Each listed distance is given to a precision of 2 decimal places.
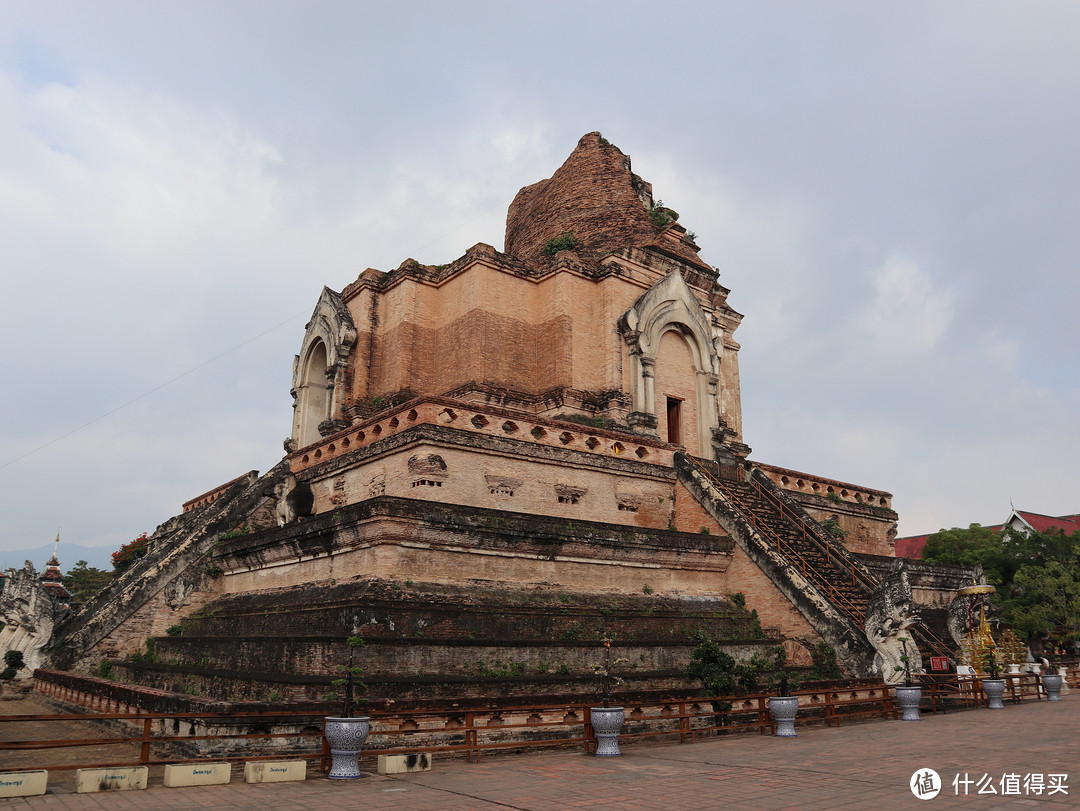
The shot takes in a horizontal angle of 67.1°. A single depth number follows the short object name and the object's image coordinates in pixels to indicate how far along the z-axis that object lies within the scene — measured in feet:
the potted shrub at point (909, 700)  42.65
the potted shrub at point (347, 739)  27.89
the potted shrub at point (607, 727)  32.48
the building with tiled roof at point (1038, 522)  148.36
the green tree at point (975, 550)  113.39
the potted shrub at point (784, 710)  37.86
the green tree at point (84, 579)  137.18
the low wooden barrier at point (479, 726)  29.43
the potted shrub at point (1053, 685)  55.57
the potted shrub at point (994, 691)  48.44
